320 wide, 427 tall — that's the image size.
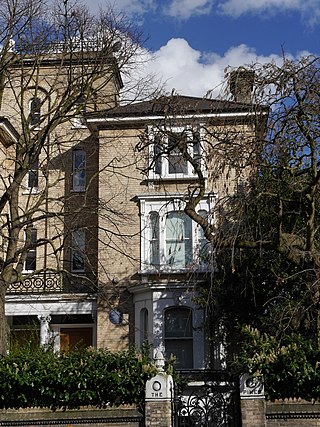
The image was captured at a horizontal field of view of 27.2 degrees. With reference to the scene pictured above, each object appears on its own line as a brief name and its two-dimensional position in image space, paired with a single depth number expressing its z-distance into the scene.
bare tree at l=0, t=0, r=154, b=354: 17.08
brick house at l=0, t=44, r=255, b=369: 22.53
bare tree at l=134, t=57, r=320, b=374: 13.85
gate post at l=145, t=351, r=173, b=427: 12.46
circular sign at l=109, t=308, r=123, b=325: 23.11
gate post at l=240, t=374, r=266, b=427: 12.36
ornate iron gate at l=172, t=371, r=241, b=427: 12.87
